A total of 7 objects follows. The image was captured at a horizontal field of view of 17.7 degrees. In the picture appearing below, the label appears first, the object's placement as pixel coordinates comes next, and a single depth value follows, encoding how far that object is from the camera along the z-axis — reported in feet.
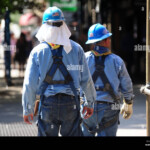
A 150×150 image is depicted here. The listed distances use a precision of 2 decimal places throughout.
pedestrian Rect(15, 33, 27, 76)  63.77
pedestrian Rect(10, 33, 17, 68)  81.91
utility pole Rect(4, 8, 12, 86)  51.78
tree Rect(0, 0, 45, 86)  49.44
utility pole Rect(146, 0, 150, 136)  17.67
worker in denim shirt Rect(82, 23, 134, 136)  17.16
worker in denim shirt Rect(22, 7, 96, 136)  14.49
